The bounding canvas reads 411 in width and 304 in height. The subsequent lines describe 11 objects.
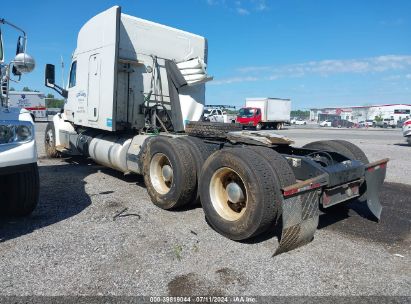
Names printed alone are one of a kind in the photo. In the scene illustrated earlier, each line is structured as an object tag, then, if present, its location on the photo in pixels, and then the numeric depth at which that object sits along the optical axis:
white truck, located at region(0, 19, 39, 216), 4.16
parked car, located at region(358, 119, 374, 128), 65.24
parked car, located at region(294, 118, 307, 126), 71.10
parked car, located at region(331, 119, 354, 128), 67.15
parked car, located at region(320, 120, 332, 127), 65.80
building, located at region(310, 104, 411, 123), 68.00
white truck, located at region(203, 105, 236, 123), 33.62
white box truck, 36.75
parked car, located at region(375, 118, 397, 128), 60.47
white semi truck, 4.08
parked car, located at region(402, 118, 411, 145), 16.30
